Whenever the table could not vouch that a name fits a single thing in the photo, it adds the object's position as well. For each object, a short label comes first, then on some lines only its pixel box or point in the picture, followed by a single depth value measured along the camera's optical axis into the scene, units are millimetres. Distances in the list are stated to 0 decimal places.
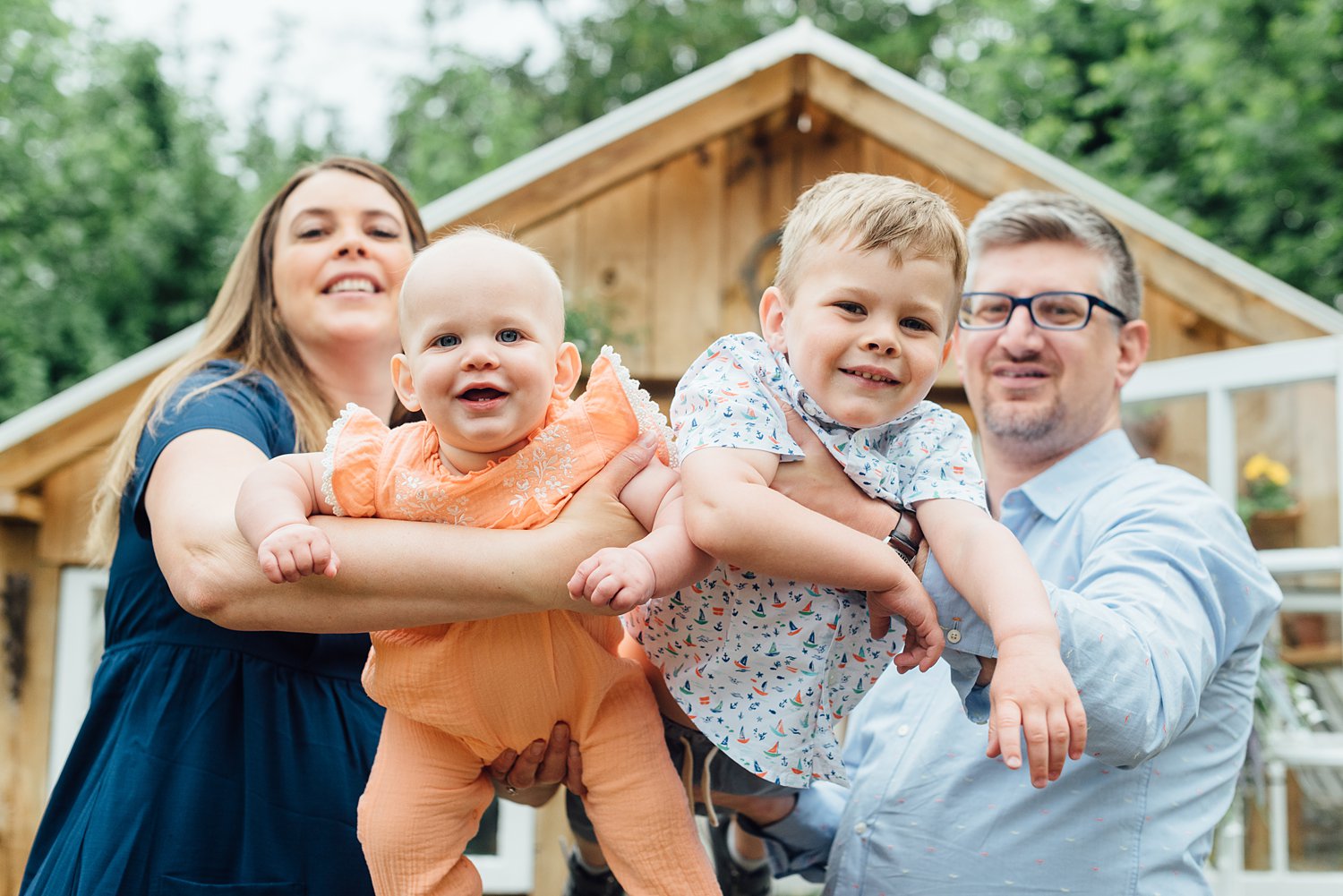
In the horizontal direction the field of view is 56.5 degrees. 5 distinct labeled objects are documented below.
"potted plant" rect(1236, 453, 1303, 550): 4738
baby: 1690
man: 1820
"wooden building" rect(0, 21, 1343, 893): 4652
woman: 1693
